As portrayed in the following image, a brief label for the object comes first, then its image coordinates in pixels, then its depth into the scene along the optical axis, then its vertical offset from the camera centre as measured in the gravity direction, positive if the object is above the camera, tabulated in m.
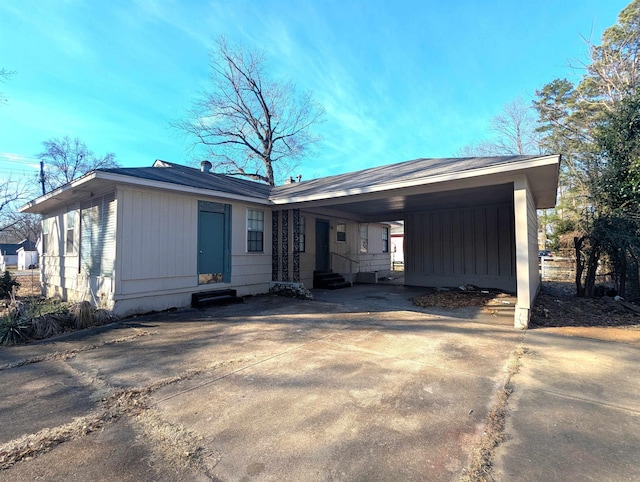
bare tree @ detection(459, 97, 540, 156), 21.41 +8.48
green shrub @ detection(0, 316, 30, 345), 4.66 -1.13
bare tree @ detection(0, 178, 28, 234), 14.06 +2.83
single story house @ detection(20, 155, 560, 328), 6.27 +0.73
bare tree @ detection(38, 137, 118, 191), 26.14 +8.61
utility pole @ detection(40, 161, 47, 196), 23.30 +6.37
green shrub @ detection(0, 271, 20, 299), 9.11 -0.83
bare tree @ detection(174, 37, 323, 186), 20.98 +9.88
